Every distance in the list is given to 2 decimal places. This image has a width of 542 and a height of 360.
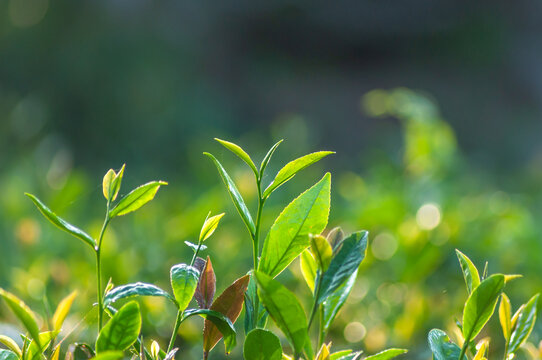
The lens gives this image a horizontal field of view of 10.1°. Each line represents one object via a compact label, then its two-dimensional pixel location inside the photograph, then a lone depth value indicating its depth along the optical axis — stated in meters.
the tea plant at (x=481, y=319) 1.31
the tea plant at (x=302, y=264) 1.29
